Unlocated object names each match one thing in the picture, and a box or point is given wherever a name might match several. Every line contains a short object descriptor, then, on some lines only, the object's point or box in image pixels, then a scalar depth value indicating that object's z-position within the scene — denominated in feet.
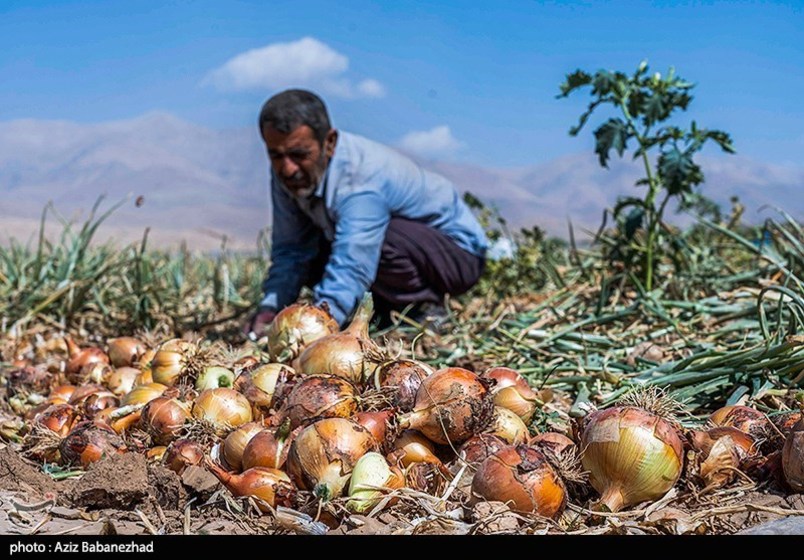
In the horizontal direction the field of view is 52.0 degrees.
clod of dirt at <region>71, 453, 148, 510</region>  5.33
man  10.87
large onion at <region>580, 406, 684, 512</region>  4.92
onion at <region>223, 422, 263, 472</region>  5.64
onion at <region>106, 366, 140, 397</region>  7.95
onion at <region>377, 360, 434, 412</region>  5.77
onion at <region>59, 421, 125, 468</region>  6.14
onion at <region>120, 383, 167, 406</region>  6.91
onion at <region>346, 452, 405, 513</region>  4.91
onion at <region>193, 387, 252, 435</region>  6.07
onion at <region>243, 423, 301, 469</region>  5.37
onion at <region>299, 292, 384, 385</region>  6.26
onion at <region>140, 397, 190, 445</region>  6.18
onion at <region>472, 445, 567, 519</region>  4.78
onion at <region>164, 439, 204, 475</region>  5.76
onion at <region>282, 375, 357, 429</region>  5.61
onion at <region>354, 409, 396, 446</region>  5.47
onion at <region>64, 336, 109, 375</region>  9.02
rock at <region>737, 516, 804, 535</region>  4.49
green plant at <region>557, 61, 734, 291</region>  10.66
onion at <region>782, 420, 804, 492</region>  4.98
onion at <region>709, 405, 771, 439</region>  5.65
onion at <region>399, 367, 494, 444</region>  5.34
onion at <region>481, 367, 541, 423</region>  6.16
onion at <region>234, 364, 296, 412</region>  6.32
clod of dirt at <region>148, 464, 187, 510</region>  5.44
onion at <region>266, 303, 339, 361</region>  7.16
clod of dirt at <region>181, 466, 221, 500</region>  5.41
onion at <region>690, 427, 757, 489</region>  5.19
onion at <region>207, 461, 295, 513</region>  5.16
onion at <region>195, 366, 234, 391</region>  6.86
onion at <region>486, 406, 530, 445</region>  5.68
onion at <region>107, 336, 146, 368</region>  8.74
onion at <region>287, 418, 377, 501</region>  5.08
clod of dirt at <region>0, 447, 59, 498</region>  5.76
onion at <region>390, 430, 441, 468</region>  5.40
